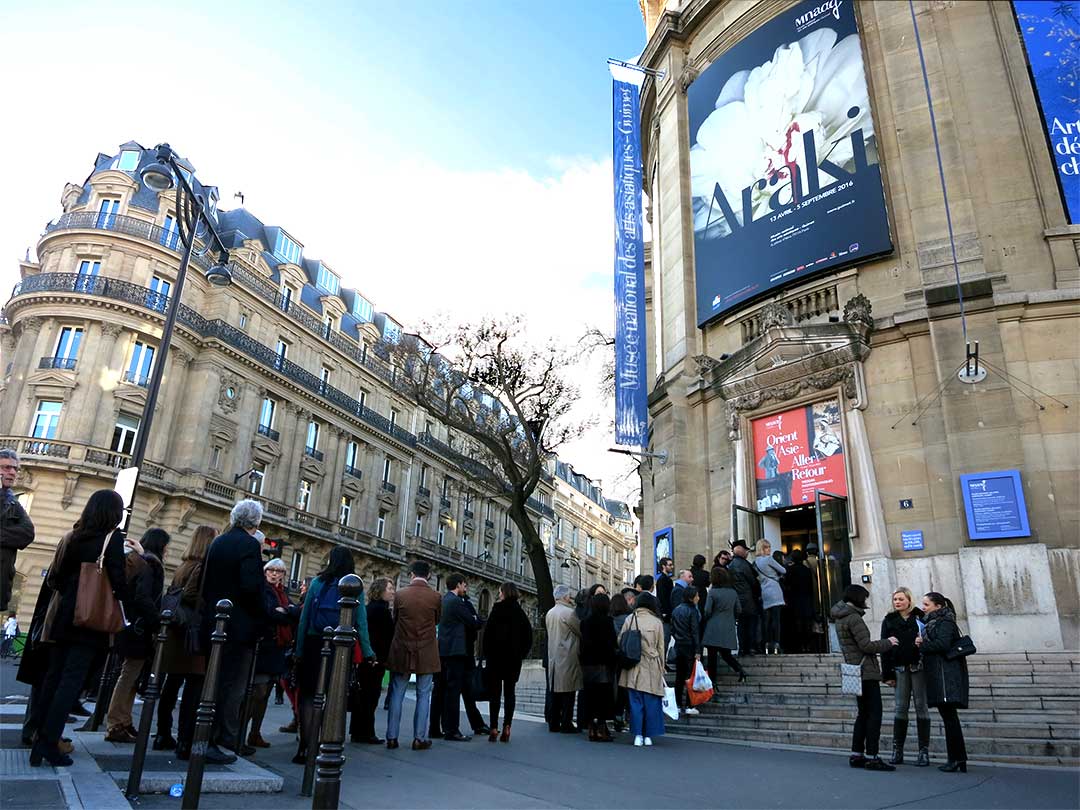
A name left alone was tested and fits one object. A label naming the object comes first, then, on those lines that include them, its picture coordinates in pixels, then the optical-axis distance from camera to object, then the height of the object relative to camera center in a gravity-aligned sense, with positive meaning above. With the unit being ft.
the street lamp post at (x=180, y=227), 34.63 +21.41
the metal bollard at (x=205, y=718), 11.65 -1.22
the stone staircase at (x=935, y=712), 22.86 -1.64
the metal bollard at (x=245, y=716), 19.83 -1.93
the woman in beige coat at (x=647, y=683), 25.98 -0.91
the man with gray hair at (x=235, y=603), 16.87 +0.92
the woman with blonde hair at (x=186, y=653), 17.70 -0.27
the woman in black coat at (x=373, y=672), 23.58 -0.76
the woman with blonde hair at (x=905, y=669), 21.91 -0.08
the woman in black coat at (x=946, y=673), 20.49 -0.16
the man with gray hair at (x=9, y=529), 15.49 +2.26
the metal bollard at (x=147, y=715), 13.17 -1.36
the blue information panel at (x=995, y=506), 37.65 +8.39
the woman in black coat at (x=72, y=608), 14.44 +0.62
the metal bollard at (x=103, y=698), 22.67 -1.84
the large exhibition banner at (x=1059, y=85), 42.65 +34.68
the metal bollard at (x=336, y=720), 10.23 -1.07
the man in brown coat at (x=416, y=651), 22.70 -0.05
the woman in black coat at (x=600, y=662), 26.96 -0.21
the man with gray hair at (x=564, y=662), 28.68 -0.29
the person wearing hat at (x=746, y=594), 35.53 +3.24
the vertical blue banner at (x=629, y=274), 58.46 +31.65
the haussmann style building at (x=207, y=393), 95.14 +38.89
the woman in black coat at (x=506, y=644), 26.43 +0.32
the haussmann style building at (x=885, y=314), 38.93 +22.02
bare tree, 74.64 +27.32
